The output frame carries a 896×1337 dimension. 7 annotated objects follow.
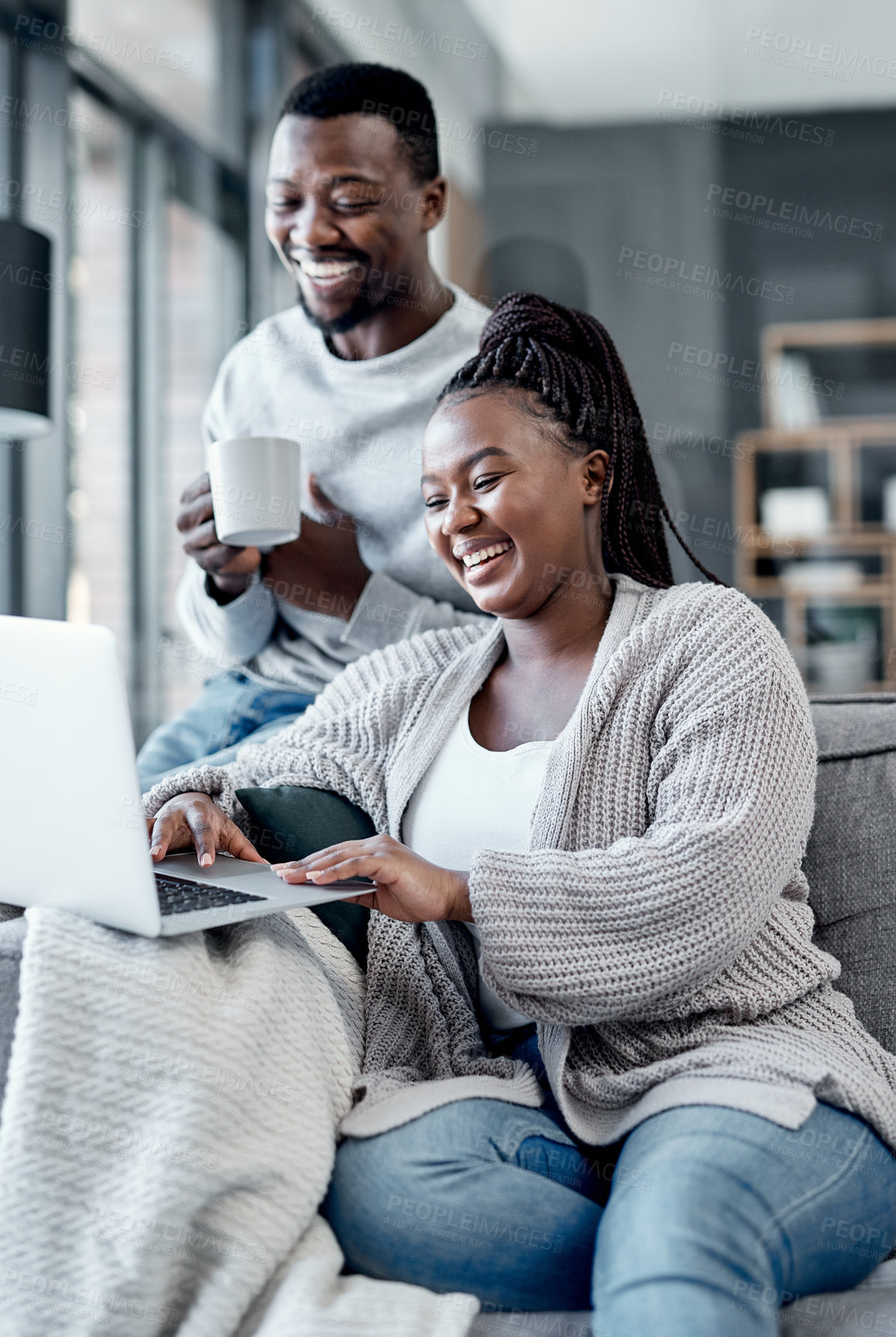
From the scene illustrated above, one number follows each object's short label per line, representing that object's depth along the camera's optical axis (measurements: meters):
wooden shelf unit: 4.36
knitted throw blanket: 0.85
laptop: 0.86
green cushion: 1.30
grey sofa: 1.25
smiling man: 1.71
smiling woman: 0.95
